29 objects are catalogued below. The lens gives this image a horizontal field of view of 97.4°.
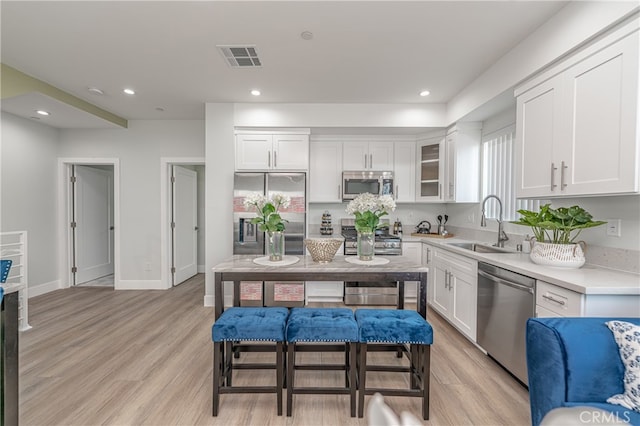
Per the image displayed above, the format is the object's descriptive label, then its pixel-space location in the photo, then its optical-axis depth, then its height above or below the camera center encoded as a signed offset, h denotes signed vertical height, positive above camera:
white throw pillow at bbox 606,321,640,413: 1.15 -0.63
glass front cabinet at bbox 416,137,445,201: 3.95 +0.58
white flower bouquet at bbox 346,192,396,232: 2.15 +0.00
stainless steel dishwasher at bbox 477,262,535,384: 2.00 -0.81
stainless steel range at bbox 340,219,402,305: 3.84 -1.10
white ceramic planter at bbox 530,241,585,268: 1.94 -0.31
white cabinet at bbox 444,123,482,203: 3.61 +0.62
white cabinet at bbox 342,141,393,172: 4.25 +0.79
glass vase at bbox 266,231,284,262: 2.23 -0.30
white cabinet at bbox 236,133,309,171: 3.81 +0.76
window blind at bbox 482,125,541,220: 3.06 +0.43
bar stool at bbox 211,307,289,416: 1.74 -0.79
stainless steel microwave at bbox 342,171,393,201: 4.15 +0.36
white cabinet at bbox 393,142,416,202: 4.25 +0.57
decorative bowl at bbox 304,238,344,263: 2.16 -0.31
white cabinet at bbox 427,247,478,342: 2.64 -0.84
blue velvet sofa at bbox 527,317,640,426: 1.20 -0.67
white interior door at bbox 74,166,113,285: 4.68 -0.30
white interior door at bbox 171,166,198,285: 4.73 -0.30
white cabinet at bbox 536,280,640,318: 1.54 -0.52
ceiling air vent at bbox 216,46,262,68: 2.48 +1.40
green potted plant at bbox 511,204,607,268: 1.91 -0.17
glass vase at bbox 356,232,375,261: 2.26 -0.30
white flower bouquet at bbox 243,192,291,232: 2.13 -0.01
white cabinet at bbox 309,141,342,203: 4.24 +0.55
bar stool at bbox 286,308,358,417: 1.75 -0.79
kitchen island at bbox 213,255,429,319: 1.98 -0.47
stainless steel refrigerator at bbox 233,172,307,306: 3.64 -0.19
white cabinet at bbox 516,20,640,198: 1.58 +0.58
